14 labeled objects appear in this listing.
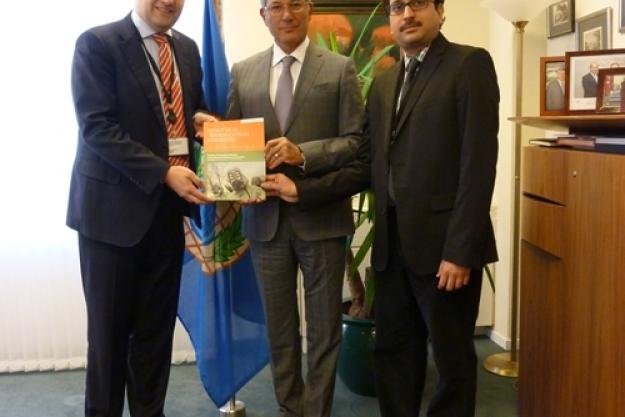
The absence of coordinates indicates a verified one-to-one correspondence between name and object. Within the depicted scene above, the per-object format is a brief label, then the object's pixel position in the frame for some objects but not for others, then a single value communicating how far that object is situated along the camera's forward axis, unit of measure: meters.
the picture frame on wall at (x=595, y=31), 2.32
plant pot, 2.66
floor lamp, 2.69
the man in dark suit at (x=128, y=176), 1.85
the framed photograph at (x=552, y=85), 2.08
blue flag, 2.39
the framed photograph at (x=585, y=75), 1.86
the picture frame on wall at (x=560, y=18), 2.60
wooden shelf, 1.60
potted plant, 2.60
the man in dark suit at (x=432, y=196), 1.71
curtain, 2.82
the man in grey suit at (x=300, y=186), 1.95
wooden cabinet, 1.58
